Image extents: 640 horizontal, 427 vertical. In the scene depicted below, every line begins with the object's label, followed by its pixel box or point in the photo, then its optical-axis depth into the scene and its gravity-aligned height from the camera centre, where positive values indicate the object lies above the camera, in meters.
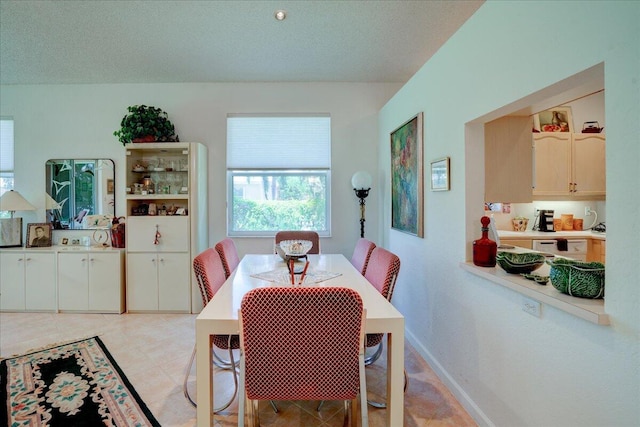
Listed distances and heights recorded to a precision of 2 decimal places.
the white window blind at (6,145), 3.95 +0.88
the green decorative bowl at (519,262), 1.57 -0.26
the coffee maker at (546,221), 3.49 -0.12
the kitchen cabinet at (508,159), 2.04 +0.35
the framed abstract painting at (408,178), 2.58 +0.32
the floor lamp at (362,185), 3.56 +0.31
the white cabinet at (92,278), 3.50 -0.75
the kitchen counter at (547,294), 1.07 -0.35
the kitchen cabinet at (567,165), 3.39 +0.51
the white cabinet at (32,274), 3.51 -0.70
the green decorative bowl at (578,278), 1.15 -0.27
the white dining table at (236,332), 1.39 -0.59
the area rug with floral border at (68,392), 1.79 -1.19
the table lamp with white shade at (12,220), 3.59 -0.09
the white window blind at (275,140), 3.89 +0.92
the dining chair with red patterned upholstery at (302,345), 1.22 -0.55
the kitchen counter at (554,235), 3.17 -0.26
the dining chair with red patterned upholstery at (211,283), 1.78 -0.44
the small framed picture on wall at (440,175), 2.12 +0.27
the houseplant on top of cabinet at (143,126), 3.46 +0.99
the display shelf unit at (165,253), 3.51 -0.47
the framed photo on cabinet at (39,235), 3.68 -0.27
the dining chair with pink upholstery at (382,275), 1.81 -0.40
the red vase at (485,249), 1.76 -0.22
